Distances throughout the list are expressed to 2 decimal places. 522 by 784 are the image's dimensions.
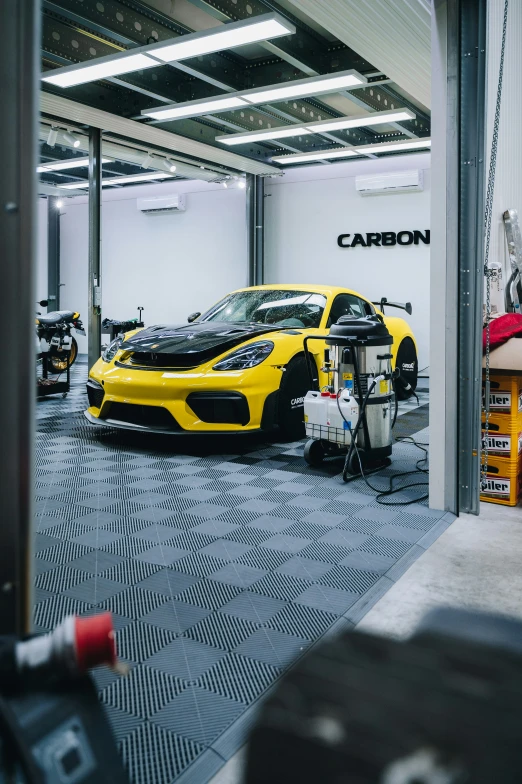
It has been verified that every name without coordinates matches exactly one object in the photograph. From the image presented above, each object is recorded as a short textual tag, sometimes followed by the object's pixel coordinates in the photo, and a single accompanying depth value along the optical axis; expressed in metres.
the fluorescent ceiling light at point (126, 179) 11.95
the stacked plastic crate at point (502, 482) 3.58
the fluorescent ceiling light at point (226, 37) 5.25
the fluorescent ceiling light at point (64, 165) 10.66
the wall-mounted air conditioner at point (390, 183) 9.79
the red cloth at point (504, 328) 3.54
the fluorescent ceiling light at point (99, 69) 6.07
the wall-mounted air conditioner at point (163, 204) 12.09
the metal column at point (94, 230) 8.48
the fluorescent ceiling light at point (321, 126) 7.93
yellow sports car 4.45
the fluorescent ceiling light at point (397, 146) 9.26
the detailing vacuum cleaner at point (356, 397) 3.98
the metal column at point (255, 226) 11.02
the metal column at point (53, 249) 13.98
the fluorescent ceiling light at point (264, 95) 6.66
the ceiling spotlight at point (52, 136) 8.49
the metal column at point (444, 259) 3.30
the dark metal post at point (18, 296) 0.93
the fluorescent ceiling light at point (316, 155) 9.70
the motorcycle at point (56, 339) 7.38
